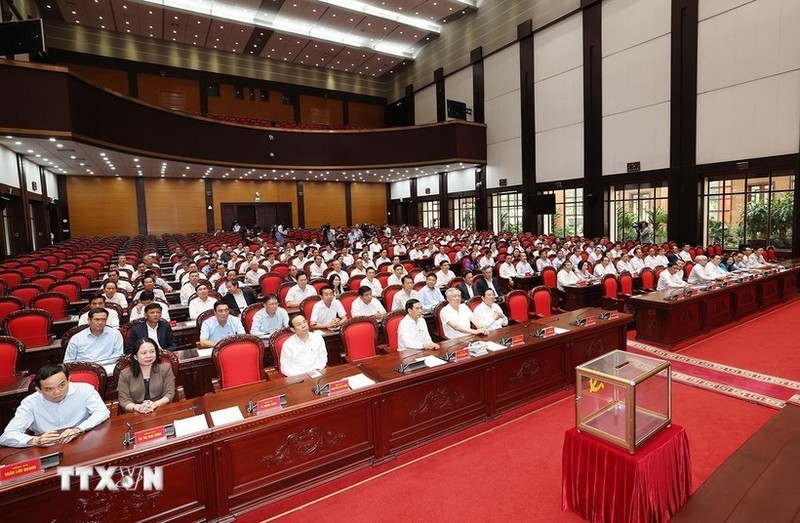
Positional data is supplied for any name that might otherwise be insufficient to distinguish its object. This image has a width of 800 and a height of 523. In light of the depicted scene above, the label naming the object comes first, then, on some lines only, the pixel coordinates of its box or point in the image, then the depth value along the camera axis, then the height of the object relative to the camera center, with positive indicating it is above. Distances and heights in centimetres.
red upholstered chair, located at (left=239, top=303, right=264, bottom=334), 541 -102
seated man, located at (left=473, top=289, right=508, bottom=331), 529 -112
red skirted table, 229 -146
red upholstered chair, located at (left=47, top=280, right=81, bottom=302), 708 -79
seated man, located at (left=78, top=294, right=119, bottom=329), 511 -98
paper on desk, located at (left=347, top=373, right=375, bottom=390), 332 -120
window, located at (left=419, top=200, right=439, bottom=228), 2691 +84
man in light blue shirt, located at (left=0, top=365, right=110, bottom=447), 256 -111
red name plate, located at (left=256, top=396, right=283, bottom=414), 294 -118
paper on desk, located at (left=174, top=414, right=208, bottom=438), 269 -121
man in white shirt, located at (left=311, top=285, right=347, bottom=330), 570 -109
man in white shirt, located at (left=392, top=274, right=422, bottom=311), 624 -99
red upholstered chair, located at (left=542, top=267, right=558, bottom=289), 851 -108
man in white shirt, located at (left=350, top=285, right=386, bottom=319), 593 -109
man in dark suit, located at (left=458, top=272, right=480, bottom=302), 661 -99
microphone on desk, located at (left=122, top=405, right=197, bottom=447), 254 -120
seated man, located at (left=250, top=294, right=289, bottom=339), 518 -106
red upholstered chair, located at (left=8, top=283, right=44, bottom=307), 673 -78
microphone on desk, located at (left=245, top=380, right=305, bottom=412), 296 -119
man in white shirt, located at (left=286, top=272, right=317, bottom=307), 686 -99
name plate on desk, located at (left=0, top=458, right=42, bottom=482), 222 -118
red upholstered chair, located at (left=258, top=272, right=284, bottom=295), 826 -95
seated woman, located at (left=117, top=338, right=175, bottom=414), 329 -111
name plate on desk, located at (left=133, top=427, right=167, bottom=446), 255 -119
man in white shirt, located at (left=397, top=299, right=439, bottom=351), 448 -109
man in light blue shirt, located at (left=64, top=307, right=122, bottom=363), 433 -105
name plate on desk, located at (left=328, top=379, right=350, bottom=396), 321 -118
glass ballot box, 235 -103
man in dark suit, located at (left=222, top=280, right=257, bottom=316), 629 -95
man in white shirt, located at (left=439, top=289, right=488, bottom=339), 502 -109
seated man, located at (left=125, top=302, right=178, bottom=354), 456 -100
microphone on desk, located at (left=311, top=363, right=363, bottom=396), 318 -117
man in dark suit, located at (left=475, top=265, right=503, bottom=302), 682 -94
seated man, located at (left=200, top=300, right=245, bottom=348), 481 -104
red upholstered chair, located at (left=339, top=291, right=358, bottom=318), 655 -105
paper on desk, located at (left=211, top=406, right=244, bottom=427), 281 -121
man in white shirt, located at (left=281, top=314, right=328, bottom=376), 399 -113
